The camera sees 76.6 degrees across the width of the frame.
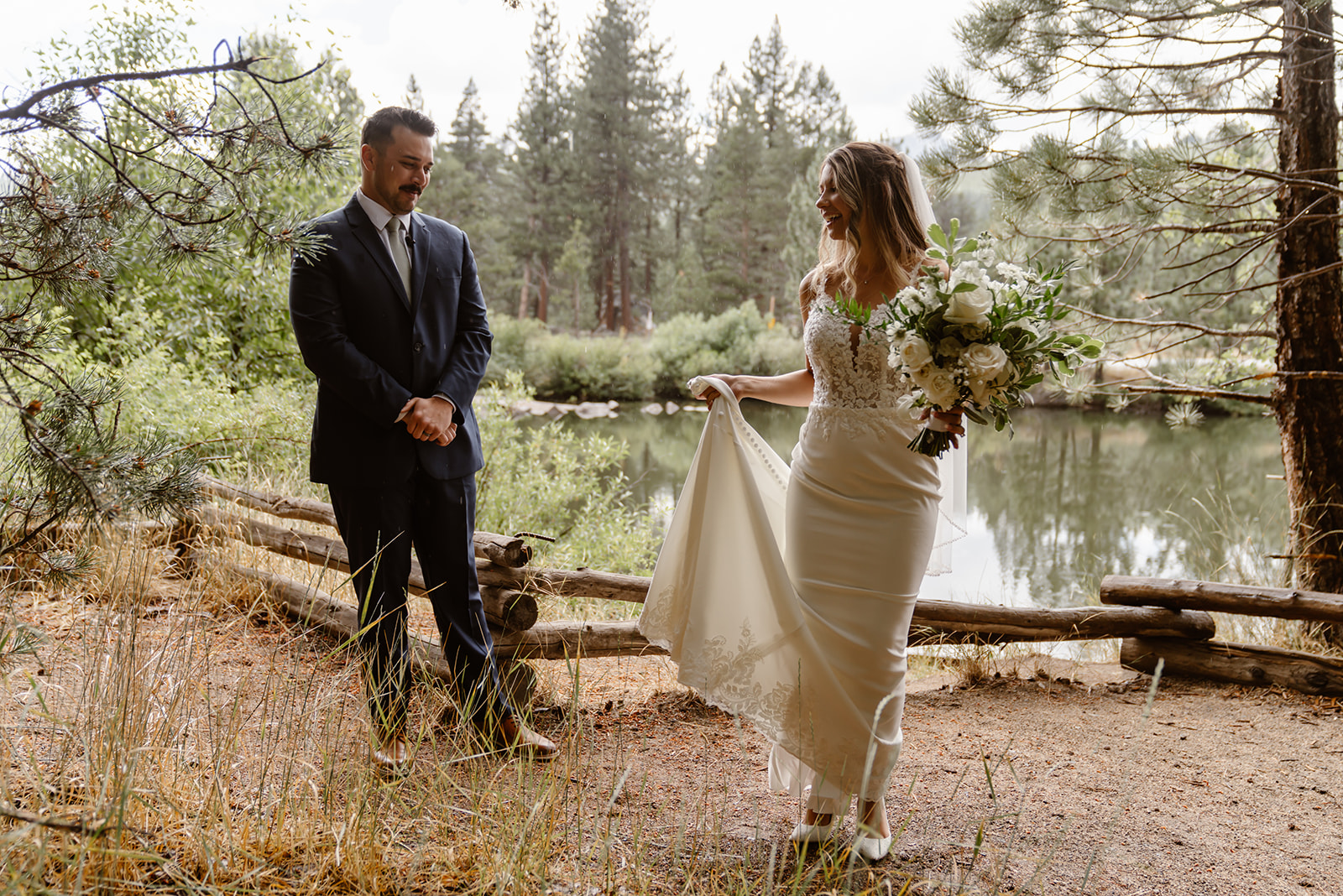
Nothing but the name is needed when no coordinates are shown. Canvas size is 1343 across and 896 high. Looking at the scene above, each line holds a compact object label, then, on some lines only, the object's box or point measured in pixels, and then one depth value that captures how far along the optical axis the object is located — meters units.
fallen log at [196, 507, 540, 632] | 3.34
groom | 2.60
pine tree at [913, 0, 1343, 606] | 4.32
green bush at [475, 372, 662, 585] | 7.28
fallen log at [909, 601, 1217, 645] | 4.14
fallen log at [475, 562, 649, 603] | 3.64
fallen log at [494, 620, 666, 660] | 3.54
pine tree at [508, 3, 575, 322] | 30.03
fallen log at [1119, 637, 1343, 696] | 3.88
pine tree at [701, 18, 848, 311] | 29.98
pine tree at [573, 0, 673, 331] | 29.59
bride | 2.43
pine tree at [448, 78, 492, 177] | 32.06
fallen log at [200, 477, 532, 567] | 3.22
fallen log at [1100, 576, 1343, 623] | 3.96
